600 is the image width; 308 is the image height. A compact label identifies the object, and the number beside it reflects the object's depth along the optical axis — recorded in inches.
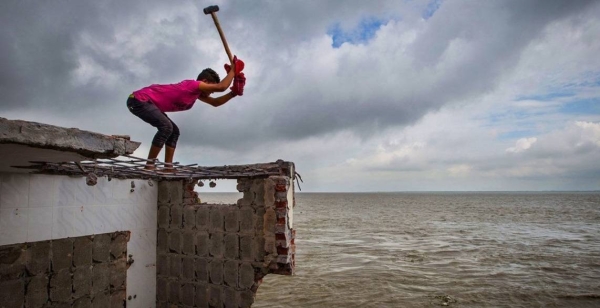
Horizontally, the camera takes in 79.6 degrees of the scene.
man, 213.9
